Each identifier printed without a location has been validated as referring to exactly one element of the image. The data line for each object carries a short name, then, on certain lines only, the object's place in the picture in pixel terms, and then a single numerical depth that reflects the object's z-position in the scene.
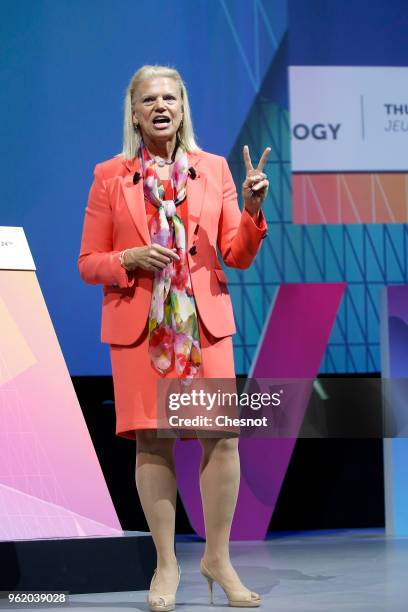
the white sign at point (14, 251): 7.05
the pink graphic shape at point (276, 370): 10.09
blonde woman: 5.55
